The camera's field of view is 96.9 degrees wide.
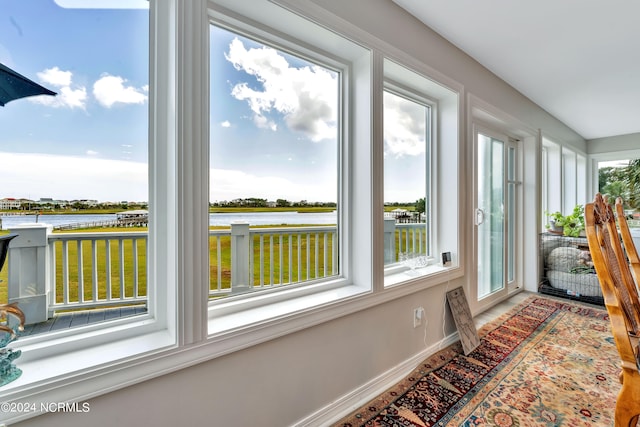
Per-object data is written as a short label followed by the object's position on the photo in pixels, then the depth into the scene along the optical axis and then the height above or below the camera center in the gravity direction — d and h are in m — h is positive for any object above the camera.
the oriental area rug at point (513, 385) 1.58 -1.14
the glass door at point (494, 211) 3.05 +0.01
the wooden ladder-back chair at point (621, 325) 1.02 -0.43
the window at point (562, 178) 4.61 +0.59
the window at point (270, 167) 1.46 +0.27
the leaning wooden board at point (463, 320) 2.27 -0.91
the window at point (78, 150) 0.99 +0.25
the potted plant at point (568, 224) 4.02 -0.19
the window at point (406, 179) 2.21 +0.28
